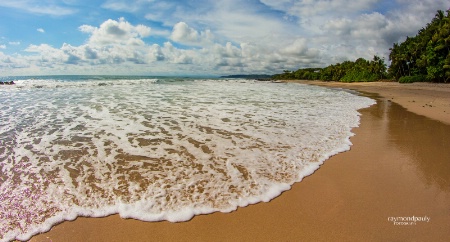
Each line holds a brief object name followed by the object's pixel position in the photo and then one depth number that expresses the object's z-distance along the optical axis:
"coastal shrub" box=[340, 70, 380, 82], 67.19
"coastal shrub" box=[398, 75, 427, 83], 46.97
